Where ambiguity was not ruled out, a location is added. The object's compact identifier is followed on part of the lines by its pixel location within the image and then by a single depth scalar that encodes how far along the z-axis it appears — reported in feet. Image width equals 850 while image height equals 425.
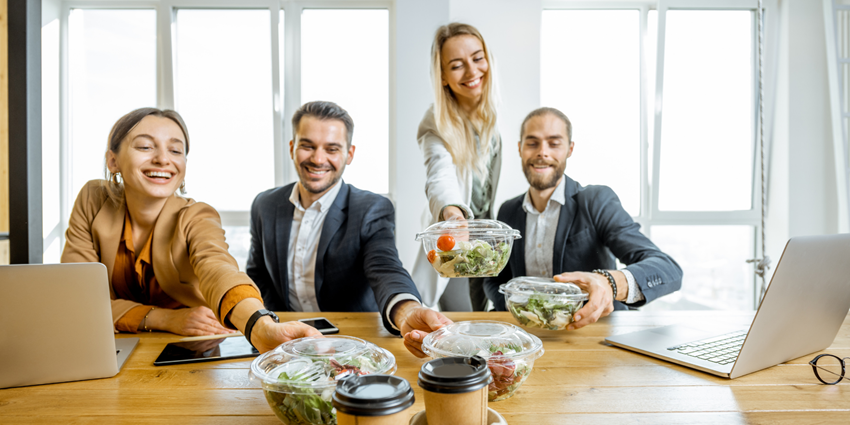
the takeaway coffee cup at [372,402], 1.90
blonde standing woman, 7.41
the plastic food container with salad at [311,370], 2.44
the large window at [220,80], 12.05
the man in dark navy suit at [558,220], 6.84
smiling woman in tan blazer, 5.26
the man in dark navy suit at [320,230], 6.37
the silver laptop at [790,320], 3.24
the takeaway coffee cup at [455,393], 2.02
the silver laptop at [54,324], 3.11
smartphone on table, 4.63
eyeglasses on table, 3.43
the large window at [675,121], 12.55
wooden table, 2.88
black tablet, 3.85
